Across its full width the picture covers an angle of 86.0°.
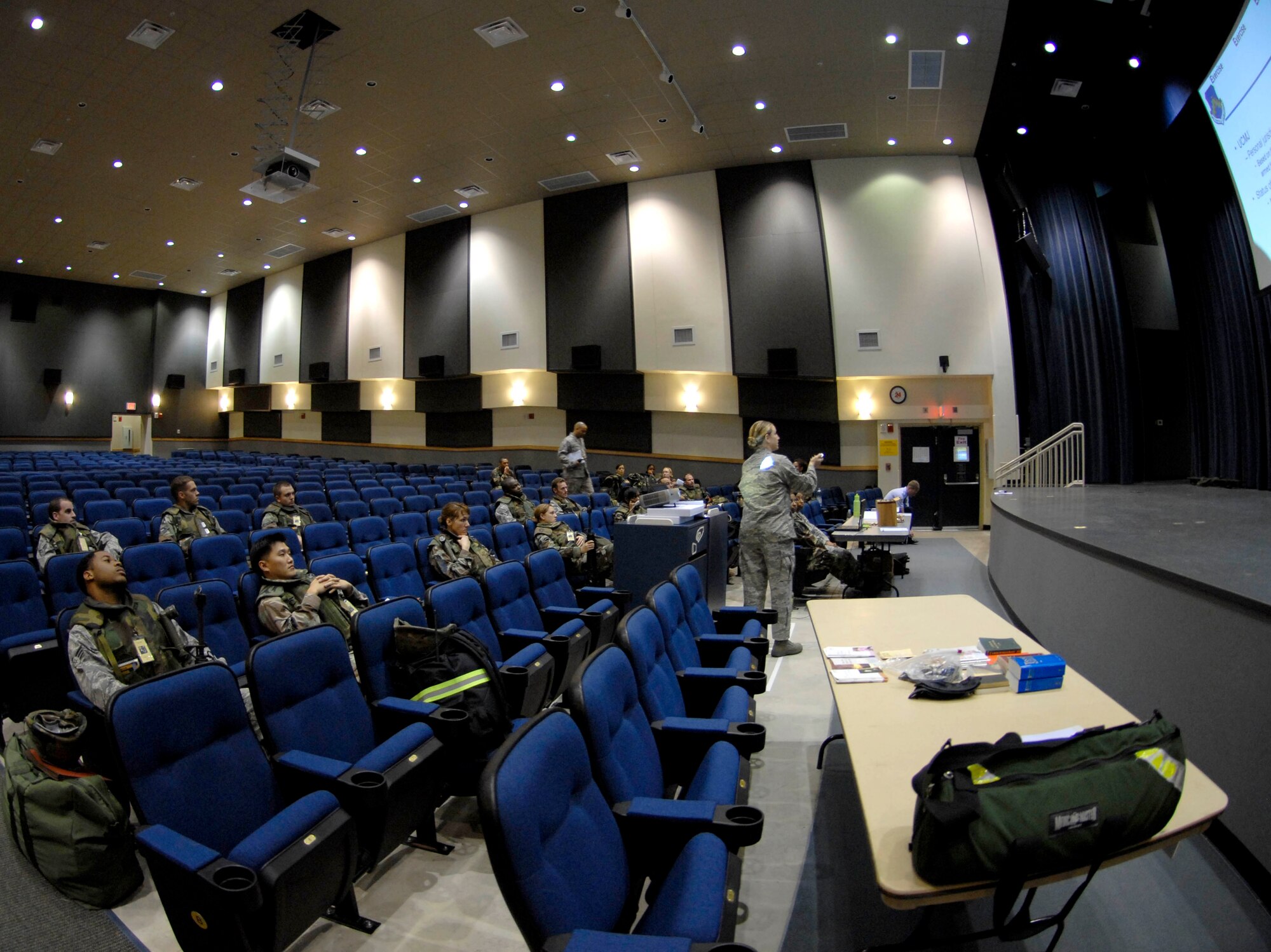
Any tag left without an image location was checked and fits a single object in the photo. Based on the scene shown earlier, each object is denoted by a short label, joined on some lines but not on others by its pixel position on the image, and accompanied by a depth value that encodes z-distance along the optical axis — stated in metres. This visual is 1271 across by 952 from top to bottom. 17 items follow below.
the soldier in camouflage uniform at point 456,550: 4.27
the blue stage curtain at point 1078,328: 9.96
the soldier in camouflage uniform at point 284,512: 5.50
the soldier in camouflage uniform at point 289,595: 2.96
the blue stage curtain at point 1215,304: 8.09
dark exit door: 11.78
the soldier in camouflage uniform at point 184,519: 4.96
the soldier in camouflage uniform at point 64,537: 4.38
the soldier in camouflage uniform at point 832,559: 5.85
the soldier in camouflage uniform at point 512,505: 6.09
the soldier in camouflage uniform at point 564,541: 5.27
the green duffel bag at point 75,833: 1.95
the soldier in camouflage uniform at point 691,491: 9.52
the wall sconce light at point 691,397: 13.33
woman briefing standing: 4.50
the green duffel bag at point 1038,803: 1.15
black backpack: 2.45
